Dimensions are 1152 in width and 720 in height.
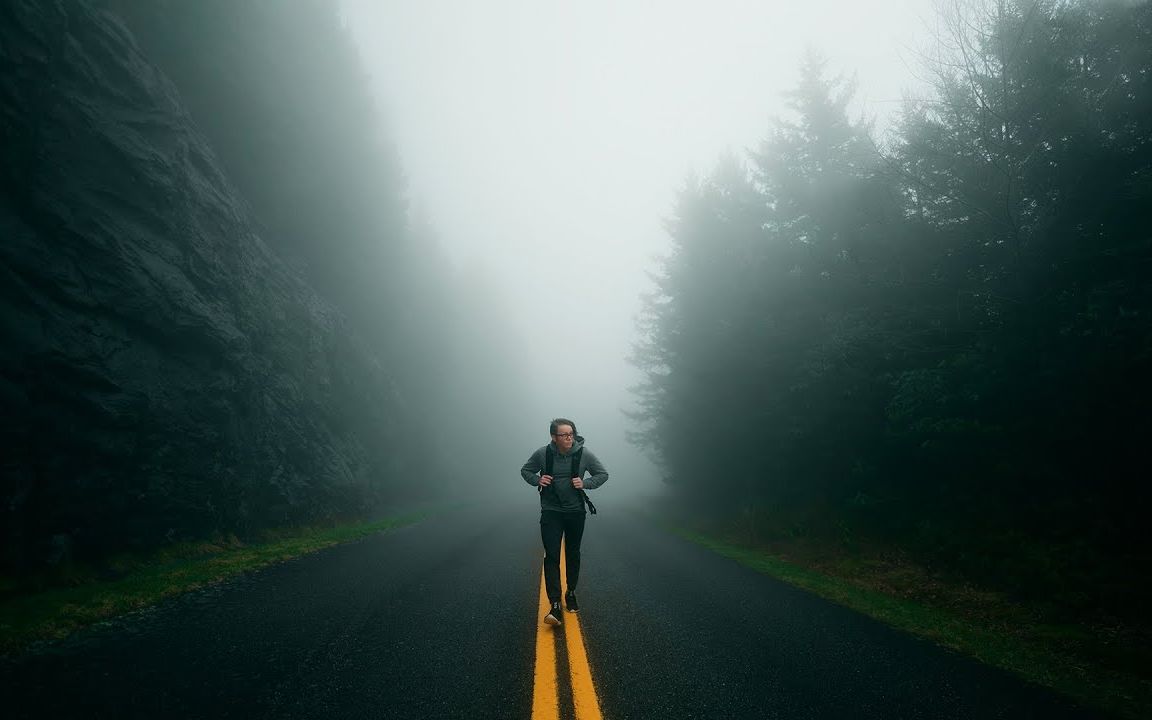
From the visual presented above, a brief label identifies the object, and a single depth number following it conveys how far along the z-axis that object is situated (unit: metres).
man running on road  5.83
